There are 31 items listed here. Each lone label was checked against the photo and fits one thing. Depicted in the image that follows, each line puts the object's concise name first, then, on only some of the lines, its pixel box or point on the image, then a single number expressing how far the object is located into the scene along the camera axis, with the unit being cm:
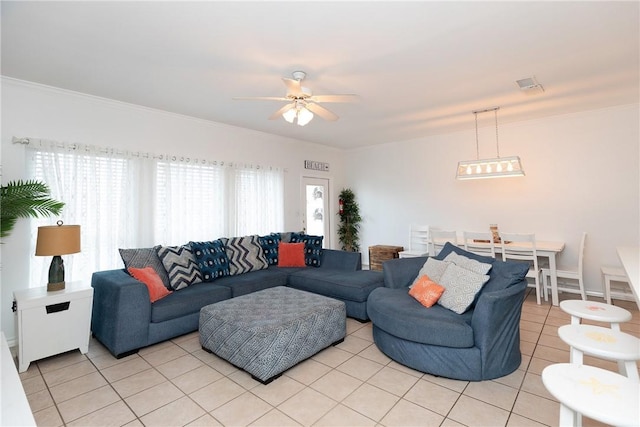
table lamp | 270
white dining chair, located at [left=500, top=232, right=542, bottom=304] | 406
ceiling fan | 260
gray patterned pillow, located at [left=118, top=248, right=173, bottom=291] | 335
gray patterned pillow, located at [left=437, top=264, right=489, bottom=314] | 261
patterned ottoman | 240
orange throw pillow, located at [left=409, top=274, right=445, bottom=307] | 275
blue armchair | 234
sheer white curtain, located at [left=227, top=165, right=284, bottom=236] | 481
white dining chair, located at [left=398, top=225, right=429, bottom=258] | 566
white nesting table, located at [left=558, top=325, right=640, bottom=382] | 149
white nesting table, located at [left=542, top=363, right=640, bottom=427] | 106
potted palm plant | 267
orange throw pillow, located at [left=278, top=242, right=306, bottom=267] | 466
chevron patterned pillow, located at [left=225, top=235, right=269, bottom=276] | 423
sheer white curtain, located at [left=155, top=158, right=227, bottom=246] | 400
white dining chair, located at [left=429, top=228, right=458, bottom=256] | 466
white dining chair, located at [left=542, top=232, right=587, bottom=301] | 393
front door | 617
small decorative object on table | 464
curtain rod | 302
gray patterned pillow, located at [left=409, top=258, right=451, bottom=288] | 303
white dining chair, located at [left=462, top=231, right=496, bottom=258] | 431
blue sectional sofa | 282
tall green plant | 677
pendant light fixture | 416
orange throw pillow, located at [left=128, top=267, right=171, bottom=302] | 312
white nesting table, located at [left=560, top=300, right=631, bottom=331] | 185
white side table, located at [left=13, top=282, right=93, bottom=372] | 255
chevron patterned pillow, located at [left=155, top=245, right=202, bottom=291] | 352
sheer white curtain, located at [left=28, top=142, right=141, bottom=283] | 316
